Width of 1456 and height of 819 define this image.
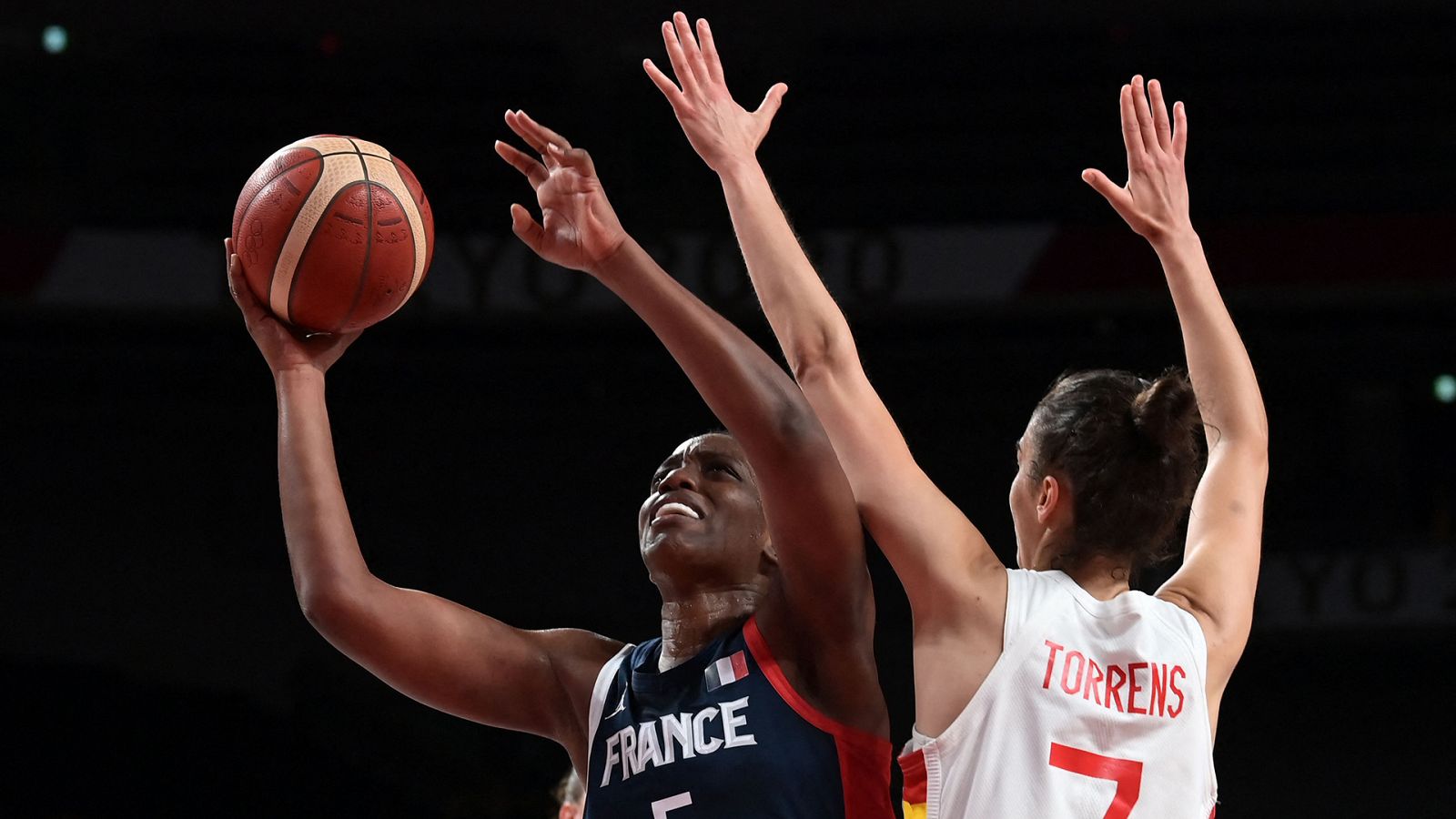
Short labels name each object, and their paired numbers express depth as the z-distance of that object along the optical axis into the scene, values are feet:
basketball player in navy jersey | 19.25
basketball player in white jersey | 18.66
